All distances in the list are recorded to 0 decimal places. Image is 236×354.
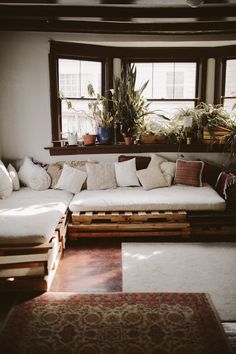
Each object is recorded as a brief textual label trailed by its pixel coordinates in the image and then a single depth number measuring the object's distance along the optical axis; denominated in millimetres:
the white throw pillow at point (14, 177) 4819
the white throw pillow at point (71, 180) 4863
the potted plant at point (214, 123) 5230
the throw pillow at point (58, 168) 5031
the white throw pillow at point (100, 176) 4980
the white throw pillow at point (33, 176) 4891
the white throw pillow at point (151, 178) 4926
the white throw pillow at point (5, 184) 4449
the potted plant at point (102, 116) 5320
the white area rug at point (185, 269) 3104
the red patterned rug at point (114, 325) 2320
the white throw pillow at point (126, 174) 5098
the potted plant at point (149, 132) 5441
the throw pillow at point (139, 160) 5324
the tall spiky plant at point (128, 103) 5250
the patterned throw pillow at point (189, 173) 5039
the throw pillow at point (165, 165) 5098
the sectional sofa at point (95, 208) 3049
